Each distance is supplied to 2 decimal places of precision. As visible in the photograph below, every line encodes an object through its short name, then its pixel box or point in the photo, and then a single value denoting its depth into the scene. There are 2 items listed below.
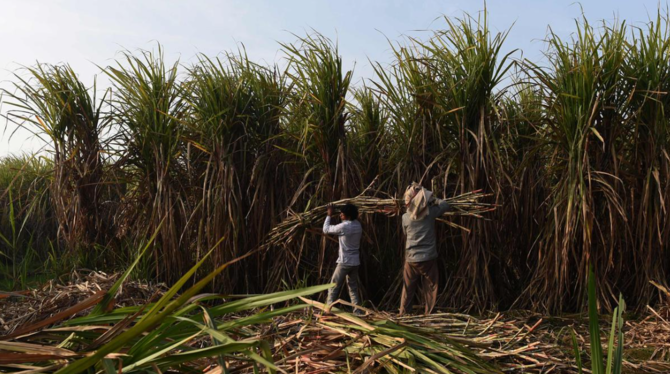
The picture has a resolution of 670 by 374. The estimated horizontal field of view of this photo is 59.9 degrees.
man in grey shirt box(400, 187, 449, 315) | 5.02
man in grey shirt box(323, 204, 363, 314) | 5.19
